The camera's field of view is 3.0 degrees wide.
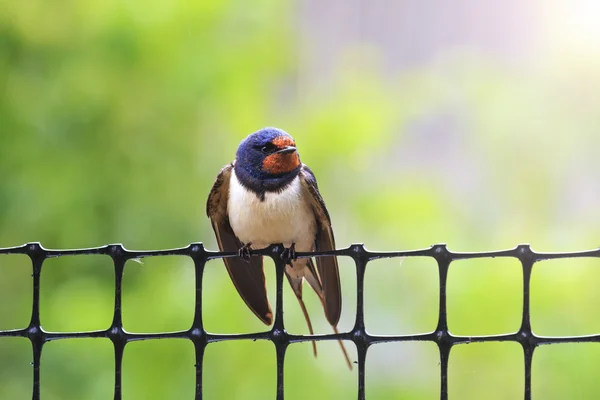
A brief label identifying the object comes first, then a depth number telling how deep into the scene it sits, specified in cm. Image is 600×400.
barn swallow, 549
